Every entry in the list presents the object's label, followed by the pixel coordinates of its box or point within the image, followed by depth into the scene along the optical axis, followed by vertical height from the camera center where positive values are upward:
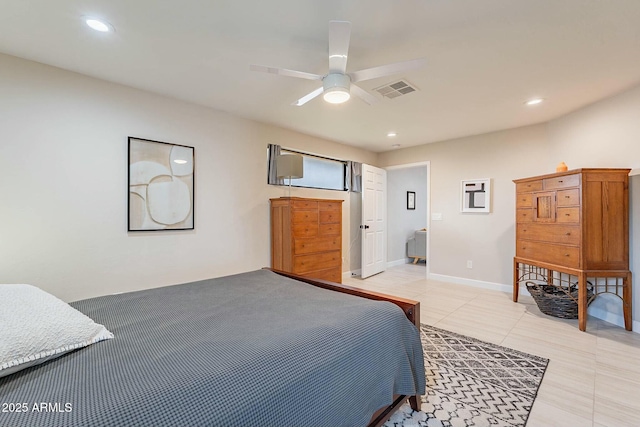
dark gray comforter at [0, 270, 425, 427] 0.81 -0.57
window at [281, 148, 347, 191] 4.61 +0.74
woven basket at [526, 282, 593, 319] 3.07 -1.02
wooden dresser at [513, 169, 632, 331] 2.83 -0.19
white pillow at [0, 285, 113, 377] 0.94 -0.45
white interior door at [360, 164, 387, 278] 5.20 -0.14
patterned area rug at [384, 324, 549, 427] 1.67 -1.24
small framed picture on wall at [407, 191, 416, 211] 6.98 +0.35
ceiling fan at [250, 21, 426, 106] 1.72 +1.03
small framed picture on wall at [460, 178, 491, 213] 4.45 +0.31
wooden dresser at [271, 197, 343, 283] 3.67 -0.34
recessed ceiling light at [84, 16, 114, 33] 1.86 +1.32
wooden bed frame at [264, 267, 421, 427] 1.48 -0.62
